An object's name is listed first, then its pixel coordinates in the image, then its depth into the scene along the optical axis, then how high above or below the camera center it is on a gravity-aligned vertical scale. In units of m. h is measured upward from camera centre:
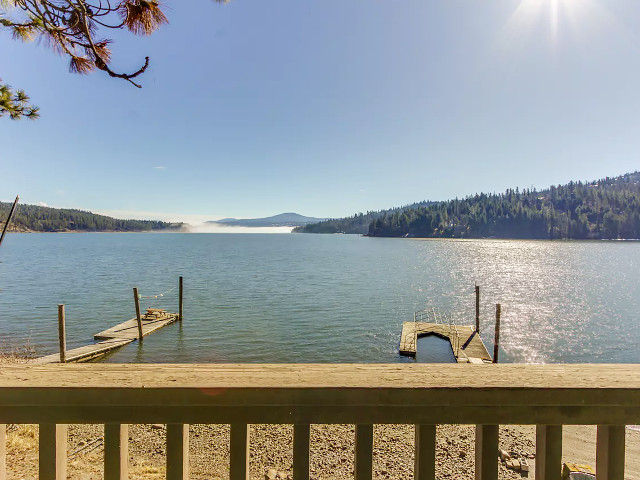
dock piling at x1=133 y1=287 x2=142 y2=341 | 18.24 -4.42
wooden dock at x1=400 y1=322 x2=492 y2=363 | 16.29 -5.55
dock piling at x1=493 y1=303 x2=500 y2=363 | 16.55 -5.24
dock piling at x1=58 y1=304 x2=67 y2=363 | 14.10 -4.09
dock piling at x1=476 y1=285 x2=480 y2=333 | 21.80 -4.79
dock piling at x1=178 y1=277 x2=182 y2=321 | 23.03 -4.62
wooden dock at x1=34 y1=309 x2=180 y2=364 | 14.70 -5.40
